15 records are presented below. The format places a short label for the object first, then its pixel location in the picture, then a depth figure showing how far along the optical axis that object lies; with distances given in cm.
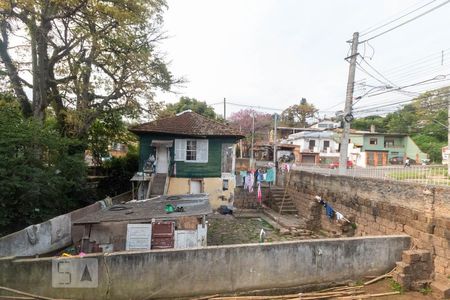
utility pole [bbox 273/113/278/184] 2226
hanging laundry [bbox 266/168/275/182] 2052
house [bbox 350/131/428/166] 4131
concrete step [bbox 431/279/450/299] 752
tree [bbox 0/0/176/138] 1373
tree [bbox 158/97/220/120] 3793
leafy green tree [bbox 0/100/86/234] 1004
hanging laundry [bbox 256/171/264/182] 1995
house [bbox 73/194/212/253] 982
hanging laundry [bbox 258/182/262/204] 1884
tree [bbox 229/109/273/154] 4544
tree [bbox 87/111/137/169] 2075
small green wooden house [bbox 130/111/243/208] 1869
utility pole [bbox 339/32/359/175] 1448
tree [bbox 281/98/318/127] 5606
